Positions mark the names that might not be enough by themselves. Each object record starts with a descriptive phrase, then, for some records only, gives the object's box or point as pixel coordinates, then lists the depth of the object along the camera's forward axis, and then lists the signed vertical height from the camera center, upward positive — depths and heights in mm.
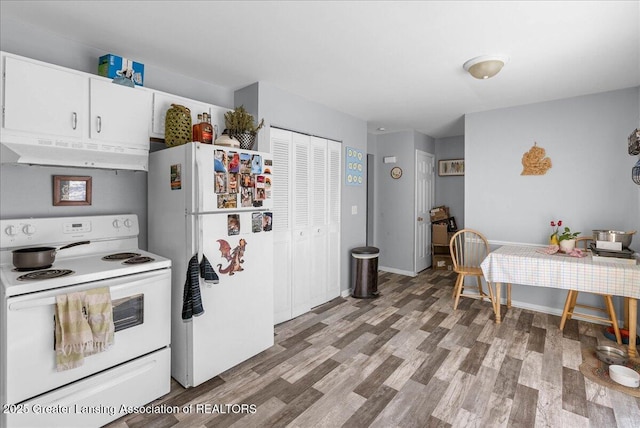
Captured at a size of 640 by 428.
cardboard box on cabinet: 2336 +1104
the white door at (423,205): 5466 +123
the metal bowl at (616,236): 3029 -231
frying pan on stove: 1880 -276
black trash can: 4227 -820
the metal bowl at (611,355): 2541 -1175
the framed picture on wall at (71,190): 2281 +160
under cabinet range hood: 1939 +390
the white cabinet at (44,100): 1880 +707
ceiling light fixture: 2557 +1210
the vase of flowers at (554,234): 3453 -241
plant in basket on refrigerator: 2693 +732
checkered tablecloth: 2709 -558
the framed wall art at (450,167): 5988 +868
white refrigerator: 2248 -254
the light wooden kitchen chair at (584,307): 2945 -986
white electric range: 1619 -658
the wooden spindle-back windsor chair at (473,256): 4020 -586
